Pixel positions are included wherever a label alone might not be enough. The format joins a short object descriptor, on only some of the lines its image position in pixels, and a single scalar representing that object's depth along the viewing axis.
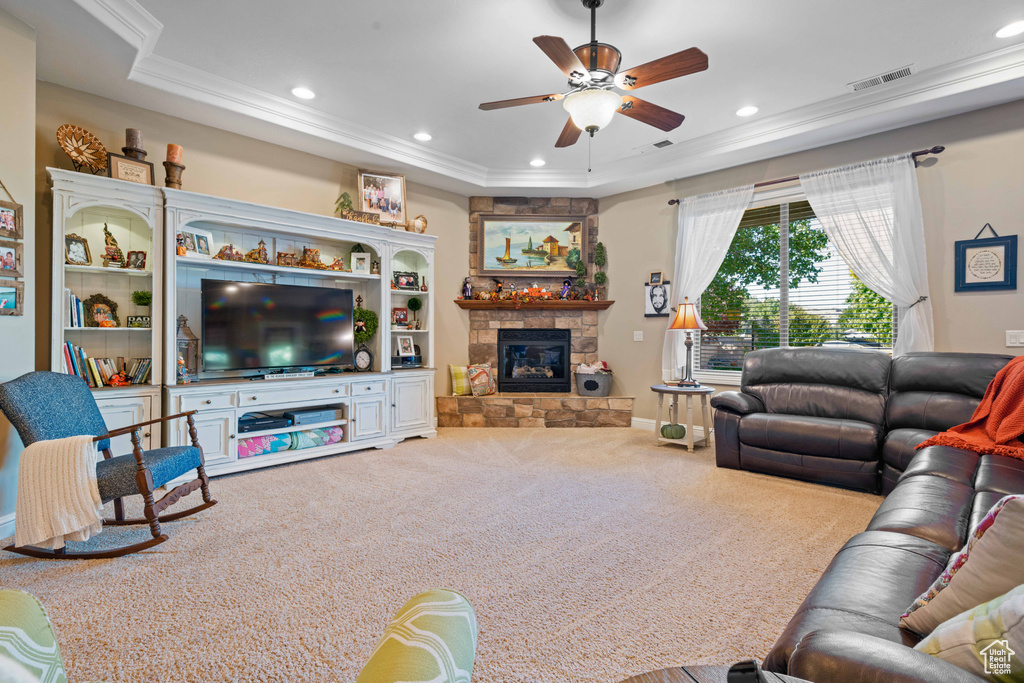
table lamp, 4.55
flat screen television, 3.92
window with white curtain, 4.41
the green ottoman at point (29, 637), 0.65
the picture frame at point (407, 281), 5.12
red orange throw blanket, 2.66
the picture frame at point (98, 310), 3.45
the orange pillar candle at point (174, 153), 3.67
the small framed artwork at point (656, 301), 5.50
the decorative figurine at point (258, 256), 4.14
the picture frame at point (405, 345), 5.24
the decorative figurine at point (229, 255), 3.98
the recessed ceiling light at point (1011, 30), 3.00
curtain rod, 3.81
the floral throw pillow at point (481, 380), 5.80
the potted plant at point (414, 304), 5.39
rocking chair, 2.40
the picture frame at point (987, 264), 3.58
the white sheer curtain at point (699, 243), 4.98
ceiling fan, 2.48
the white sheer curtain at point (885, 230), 3.91
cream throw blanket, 2.30
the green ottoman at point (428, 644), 0.63
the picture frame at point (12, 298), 2.64
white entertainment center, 3.43
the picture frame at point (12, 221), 2.64
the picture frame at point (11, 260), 2.65
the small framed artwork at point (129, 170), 3.43
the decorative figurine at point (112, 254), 3.48
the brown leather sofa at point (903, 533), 0.78
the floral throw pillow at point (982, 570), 0.84
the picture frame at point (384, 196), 4.93
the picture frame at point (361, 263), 4.77
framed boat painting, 6.03
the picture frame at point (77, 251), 3.32
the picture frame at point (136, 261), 3.58
